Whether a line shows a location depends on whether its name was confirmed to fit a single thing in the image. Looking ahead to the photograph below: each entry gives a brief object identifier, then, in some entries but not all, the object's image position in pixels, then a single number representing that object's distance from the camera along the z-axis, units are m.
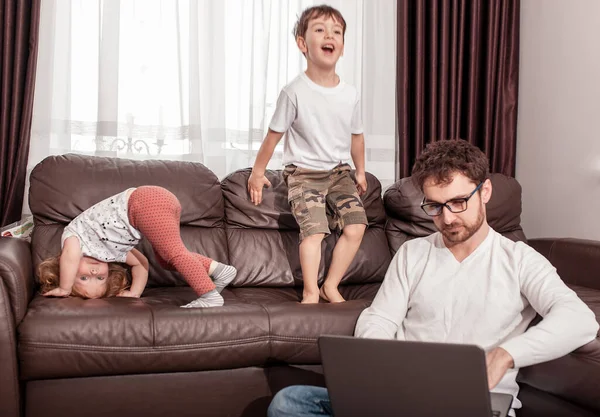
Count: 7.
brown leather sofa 2.02
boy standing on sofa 2.74
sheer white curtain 3.29
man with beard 1.75
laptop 1.37
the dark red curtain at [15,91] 3.12
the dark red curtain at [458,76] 3.76
